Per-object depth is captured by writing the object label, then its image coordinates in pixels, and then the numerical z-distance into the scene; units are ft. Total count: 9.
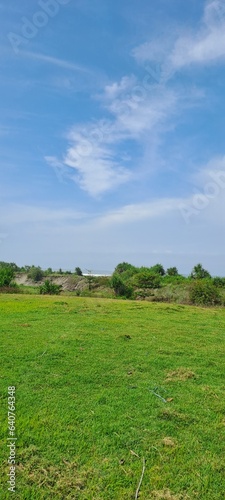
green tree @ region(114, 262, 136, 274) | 135.97
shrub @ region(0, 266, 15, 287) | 93.97
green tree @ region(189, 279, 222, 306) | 68.54
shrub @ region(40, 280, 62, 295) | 87.38
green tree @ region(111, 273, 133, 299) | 90.32
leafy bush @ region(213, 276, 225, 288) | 80.88
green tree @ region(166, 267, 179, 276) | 112.98
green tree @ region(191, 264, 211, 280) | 100.89
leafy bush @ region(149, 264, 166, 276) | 115.85
